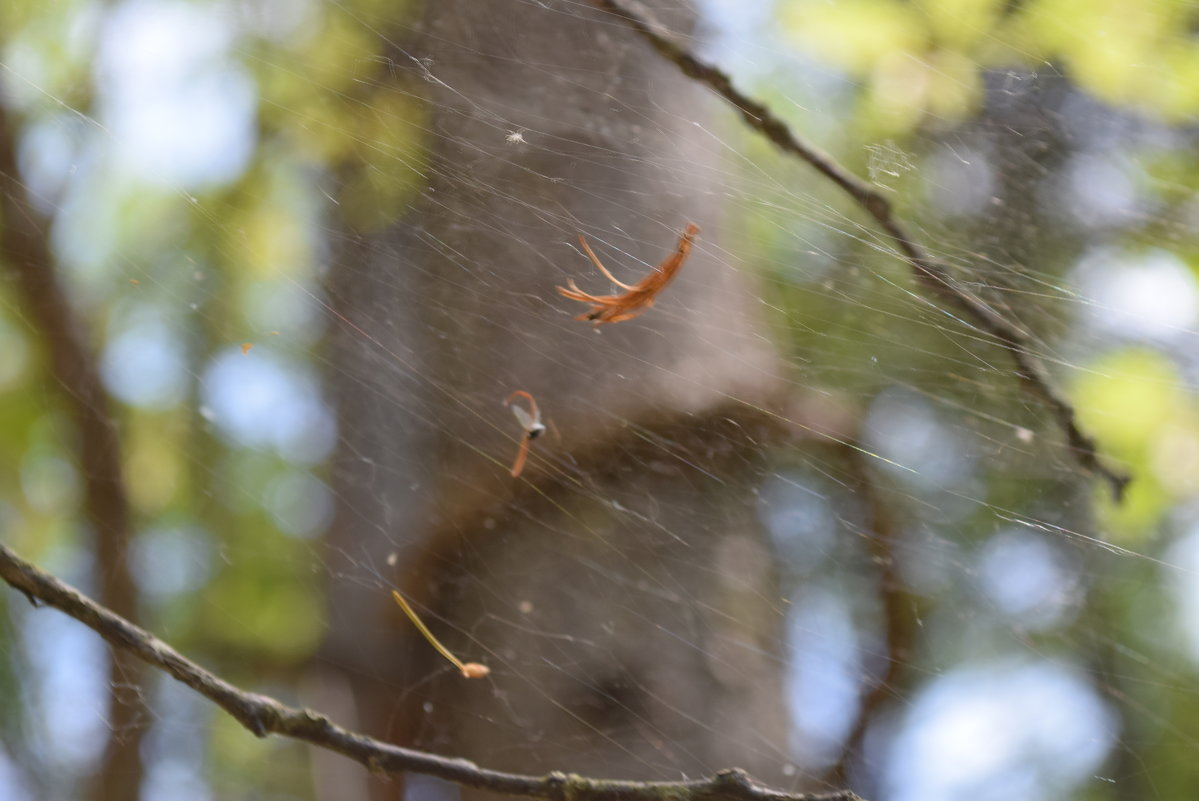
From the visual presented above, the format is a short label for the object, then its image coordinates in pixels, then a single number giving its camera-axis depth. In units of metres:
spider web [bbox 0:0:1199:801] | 1.08
